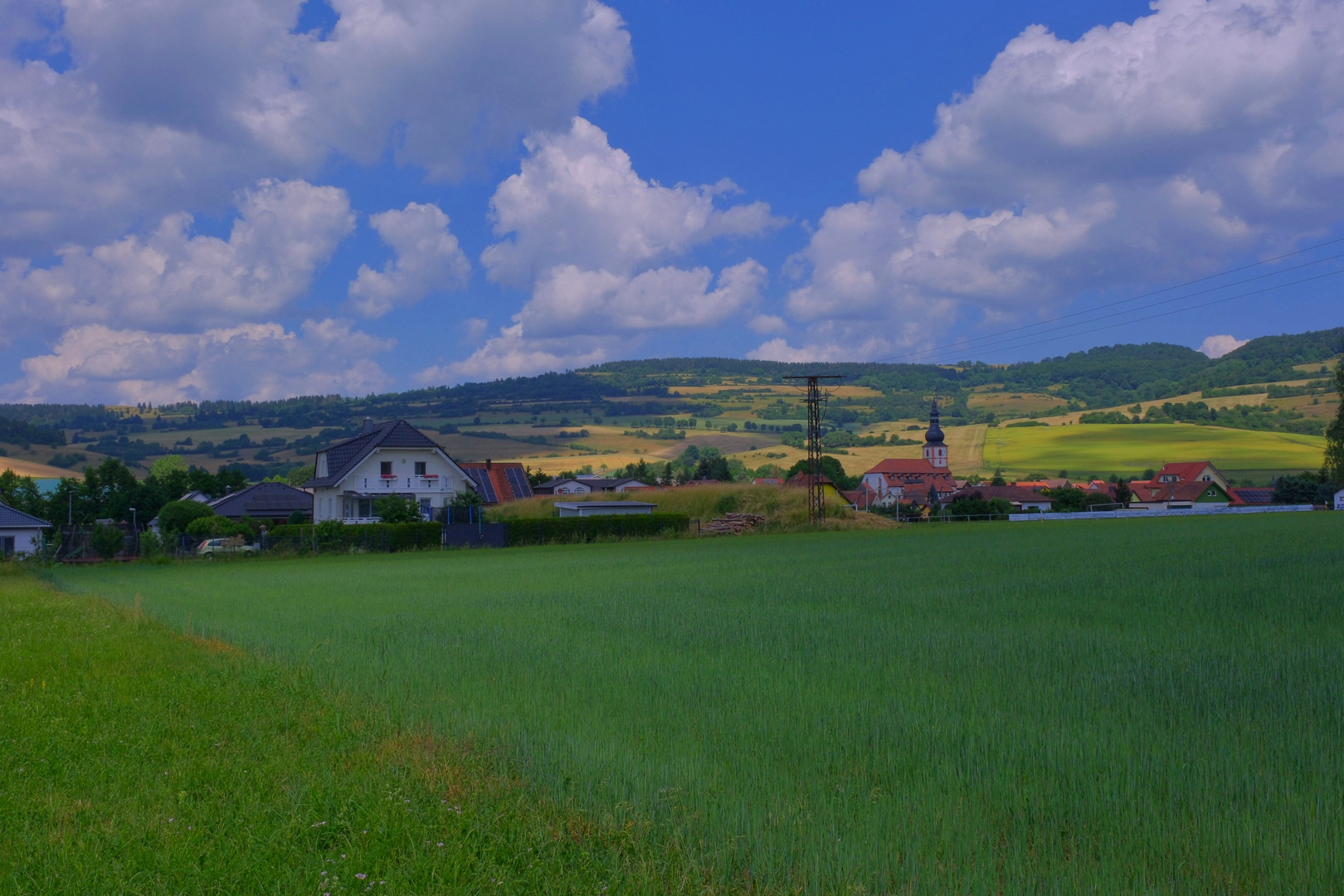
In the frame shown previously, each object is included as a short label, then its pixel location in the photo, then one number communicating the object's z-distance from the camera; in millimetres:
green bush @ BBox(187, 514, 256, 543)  44188
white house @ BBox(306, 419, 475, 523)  60625
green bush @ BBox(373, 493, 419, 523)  48469
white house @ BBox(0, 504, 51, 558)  54719
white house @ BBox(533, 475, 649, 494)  104938
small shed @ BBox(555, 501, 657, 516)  58031
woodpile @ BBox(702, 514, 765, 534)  53500
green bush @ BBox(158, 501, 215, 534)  51219
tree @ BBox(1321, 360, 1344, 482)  72812
